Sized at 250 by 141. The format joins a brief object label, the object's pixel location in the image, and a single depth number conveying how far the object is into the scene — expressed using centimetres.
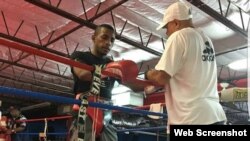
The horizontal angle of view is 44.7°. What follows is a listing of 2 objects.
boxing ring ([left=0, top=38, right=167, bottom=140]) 147
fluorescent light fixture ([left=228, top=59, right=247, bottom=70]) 764
